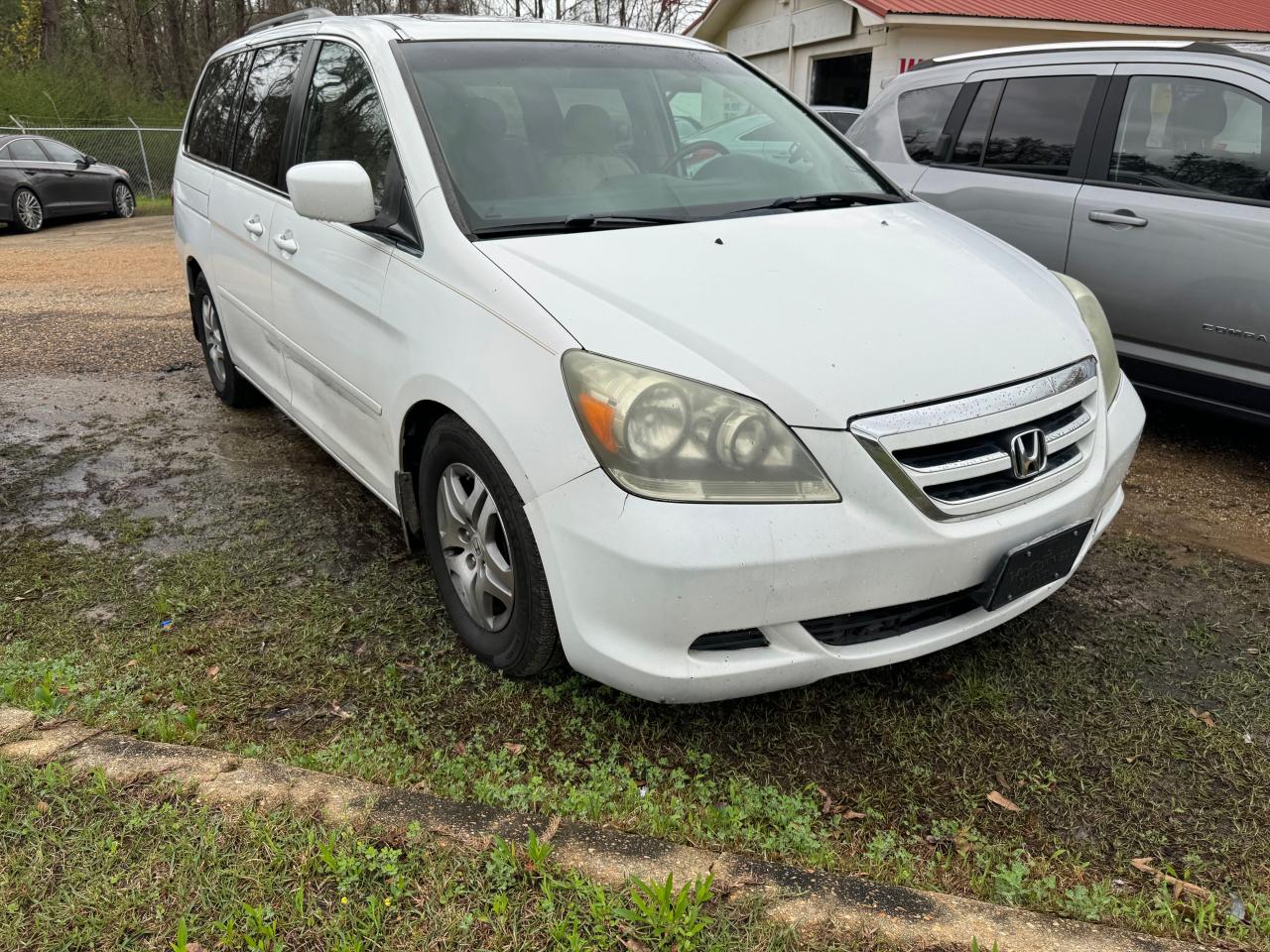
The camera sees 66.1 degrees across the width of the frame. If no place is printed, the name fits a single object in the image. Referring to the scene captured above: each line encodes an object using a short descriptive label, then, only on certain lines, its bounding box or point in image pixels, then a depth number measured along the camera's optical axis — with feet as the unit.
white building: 48.85
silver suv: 13.23
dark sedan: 45.55
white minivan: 7.00
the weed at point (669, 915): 5.95
